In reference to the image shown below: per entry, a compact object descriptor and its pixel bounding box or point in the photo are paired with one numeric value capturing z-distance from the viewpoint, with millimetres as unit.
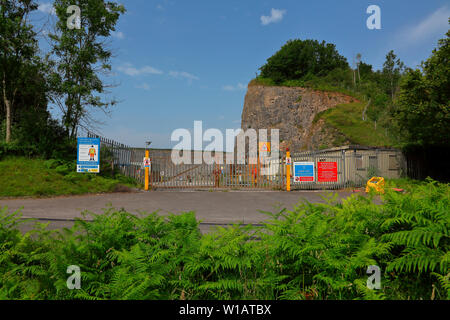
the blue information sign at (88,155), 14336
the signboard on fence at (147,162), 15830
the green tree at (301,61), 59438
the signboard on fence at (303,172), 17016
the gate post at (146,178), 15633
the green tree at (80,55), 15789
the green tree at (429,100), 16578
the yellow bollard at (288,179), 16766
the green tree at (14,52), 14750
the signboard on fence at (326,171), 17688
